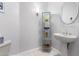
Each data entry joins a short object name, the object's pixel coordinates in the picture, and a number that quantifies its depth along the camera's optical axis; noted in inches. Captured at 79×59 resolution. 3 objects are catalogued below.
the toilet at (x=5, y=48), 55.3
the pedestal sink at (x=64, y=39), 60.0
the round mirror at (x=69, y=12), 60.4
